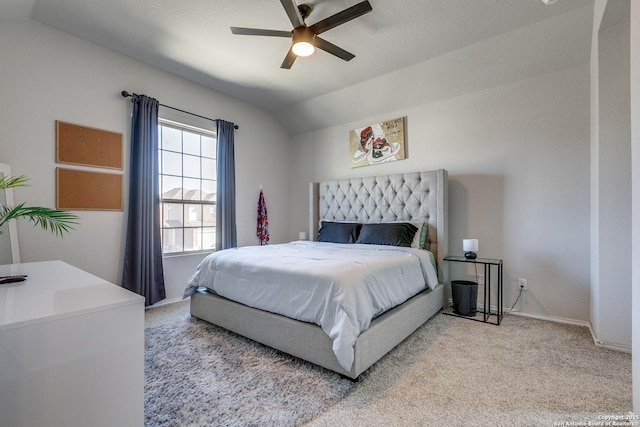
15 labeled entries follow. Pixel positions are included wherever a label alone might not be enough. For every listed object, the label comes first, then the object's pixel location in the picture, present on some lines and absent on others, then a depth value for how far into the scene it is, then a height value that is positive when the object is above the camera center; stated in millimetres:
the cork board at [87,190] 2805 +270
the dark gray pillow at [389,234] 3345 -250
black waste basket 3084 -940
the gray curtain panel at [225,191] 4117 +351
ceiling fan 2141 +1556
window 3709 +386
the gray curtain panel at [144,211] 3188 +49
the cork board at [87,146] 2816 +740
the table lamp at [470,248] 3037 -379
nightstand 2947 -805
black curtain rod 3202 +1398
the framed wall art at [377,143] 4027 +1068
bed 1927 -654
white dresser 828 -470
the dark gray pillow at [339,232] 3791 -254
